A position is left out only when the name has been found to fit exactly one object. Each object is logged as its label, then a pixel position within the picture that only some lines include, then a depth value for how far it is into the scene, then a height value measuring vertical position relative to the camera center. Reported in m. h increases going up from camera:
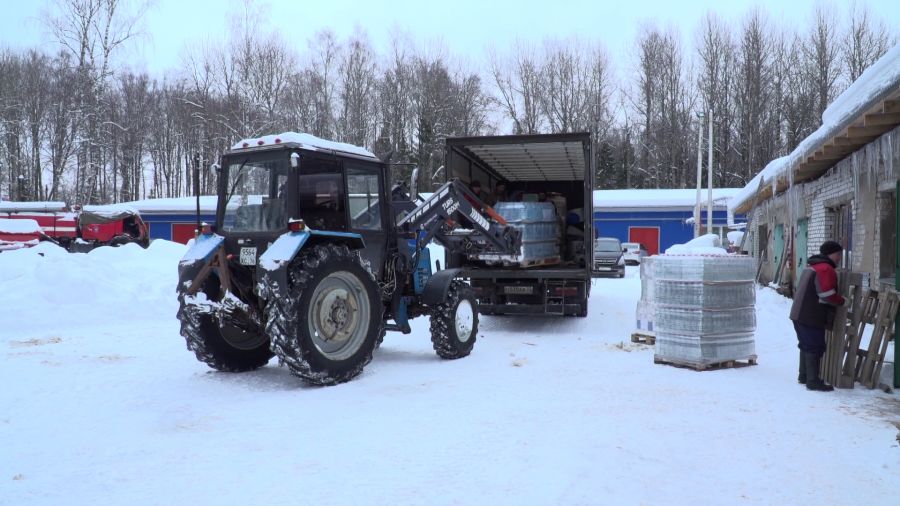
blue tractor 6.53 -0.23
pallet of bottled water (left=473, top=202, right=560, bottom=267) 11.05 +0.22
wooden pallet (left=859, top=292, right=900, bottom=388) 6.52 -0.90
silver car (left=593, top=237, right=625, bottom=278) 22.89 -0.58
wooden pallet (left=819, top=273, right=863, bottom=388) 6.66 -0.92
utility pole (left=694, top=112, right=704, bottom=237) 27.62 +1.73
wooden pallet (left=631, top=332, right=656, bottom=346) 9.53 -1.34
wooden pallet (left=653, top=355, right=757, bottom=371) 7.67 -1.38
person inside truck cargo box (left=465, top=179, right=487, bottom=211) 12.09 +1.00
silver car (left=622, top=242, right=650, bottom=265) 28.58 -0.34
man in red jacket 6.60 -0.64
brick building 7.98 +1.08
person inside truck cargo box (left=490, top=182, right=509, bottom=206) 13.31 +1.01
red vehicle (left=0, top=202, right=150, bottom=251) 26.70 +0.80
